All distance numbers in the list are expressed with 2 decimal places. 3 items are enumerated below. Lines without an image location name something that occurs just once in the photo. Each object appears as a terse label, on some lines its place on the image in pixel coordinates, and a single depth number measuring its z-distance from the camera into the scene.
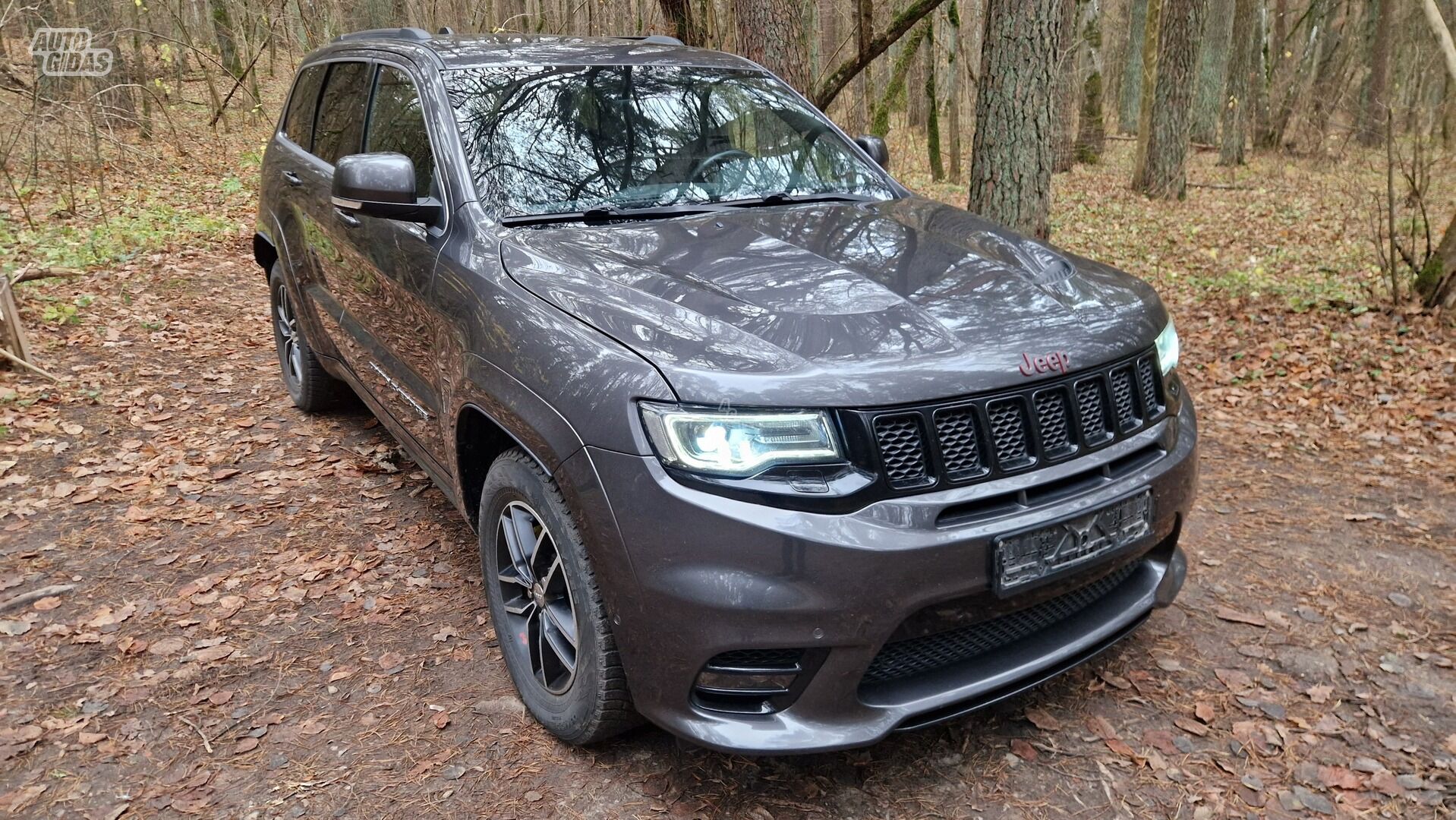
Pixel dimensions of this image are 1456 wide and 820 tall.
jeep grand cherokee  2.05
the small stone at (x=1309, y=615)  3.25
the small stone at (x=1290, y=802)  2.41
